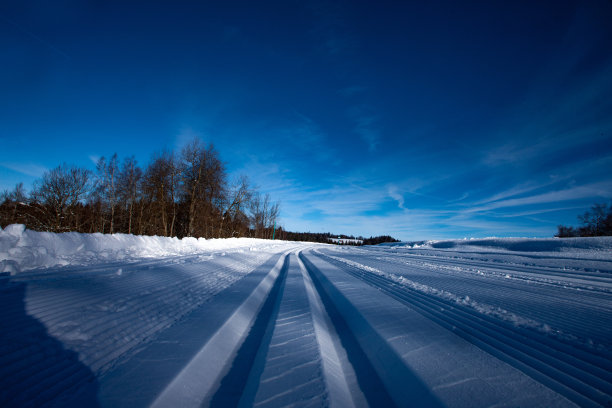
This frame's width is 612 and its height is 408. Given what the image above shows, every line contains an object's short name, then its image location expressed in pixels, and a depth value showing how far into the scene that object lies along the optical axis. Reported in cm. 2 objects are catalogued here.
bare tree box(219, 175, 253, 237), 2388
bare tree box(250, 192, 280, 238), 3872
